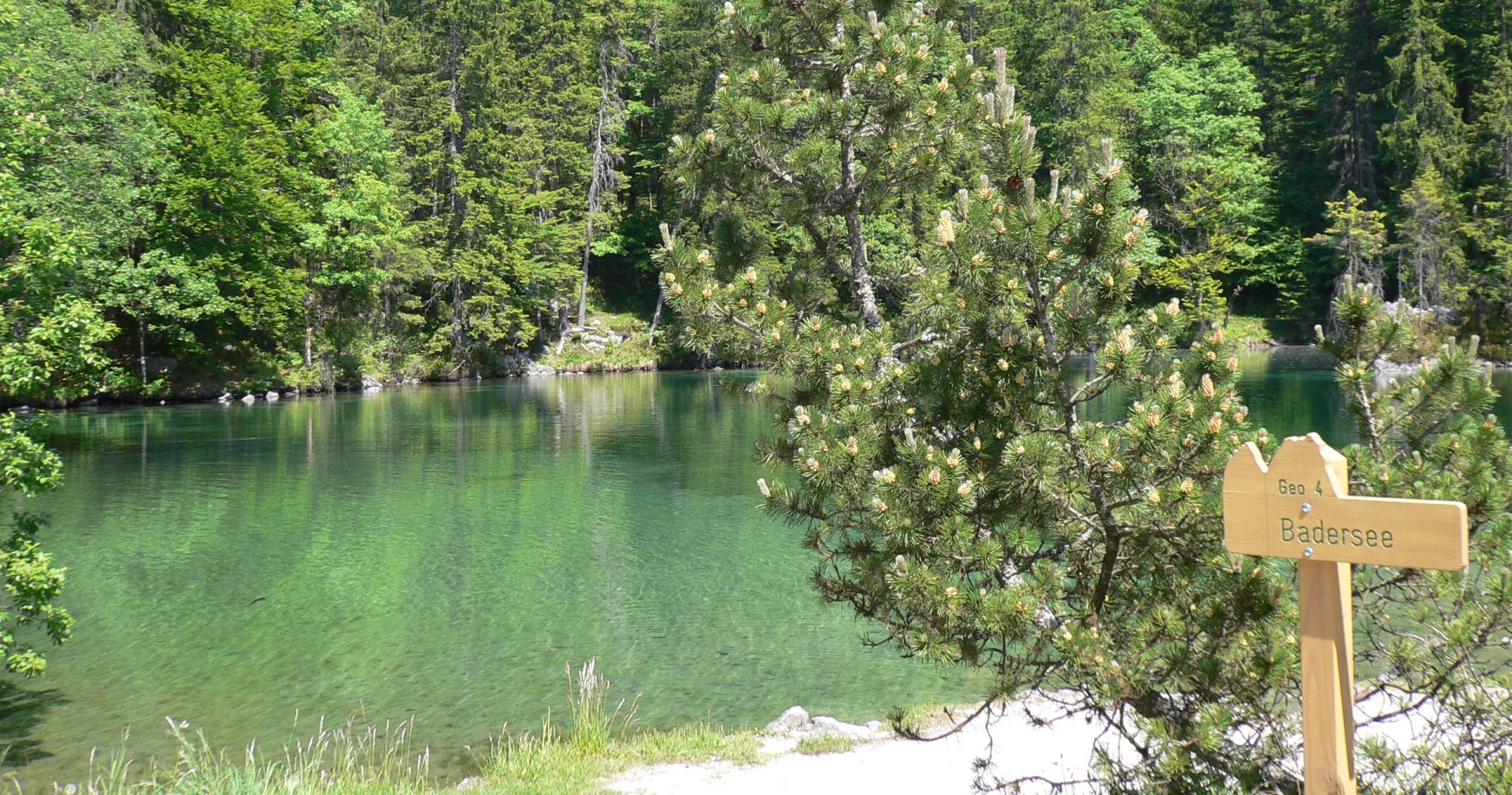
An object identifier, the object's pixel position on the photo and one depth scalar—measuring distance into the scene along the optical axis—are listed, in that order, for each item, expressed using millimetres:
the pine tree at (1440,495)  3545
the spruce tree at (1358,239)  41156
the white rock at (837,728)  7012
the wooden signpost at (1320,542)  2793
